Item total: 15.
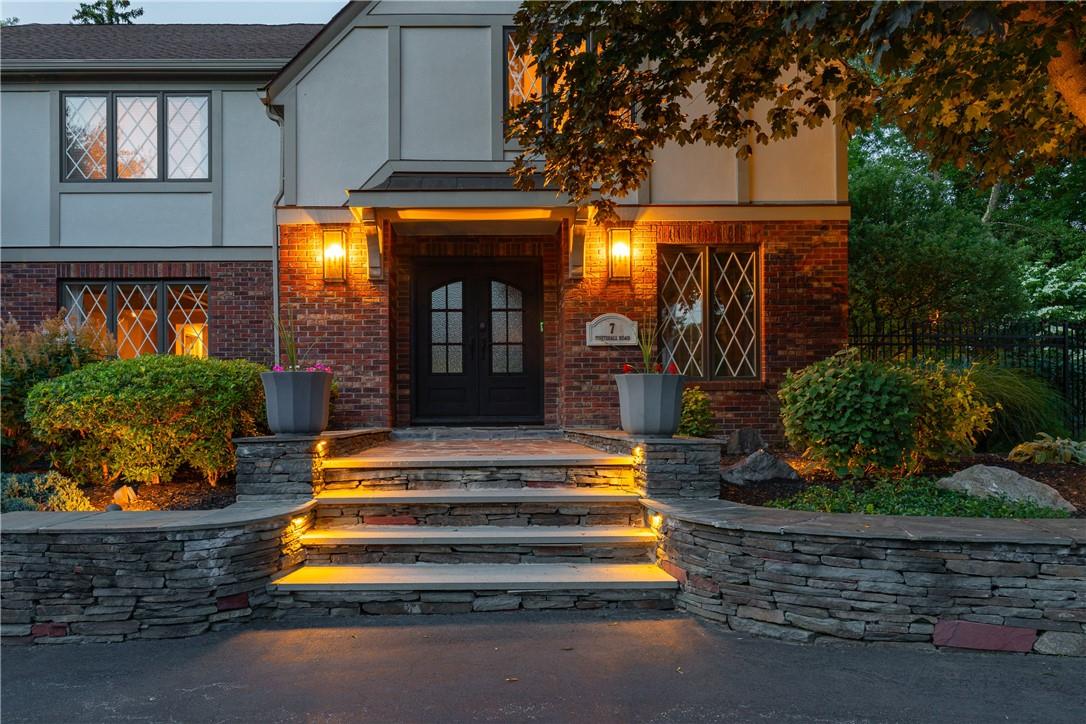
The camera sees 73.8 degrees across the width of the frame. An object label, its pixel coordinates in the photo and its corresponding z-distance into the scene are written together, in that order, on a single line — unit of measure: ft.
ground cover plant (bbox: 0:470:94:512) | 16.78
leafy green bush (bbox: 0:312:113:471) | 19.83
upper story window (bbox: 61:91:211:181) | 32.04
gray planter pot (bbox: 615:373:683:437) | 18.43
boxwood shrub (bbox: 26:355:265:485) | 18.10
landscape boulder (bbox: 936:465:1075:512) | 17.04
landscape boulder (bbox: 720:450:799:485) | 19.49
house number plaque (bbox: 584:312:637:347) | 27.96
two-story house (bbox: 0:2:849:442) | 27.91
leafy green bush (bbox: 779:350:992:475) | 17.84
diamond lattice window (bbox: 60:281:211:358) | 31.68
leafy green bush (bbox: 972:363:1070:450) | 26.08
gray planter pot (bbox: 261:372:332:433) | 17.83
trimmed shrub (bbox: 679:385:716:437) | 24.66
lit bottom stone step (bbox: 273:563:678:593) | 14.73
